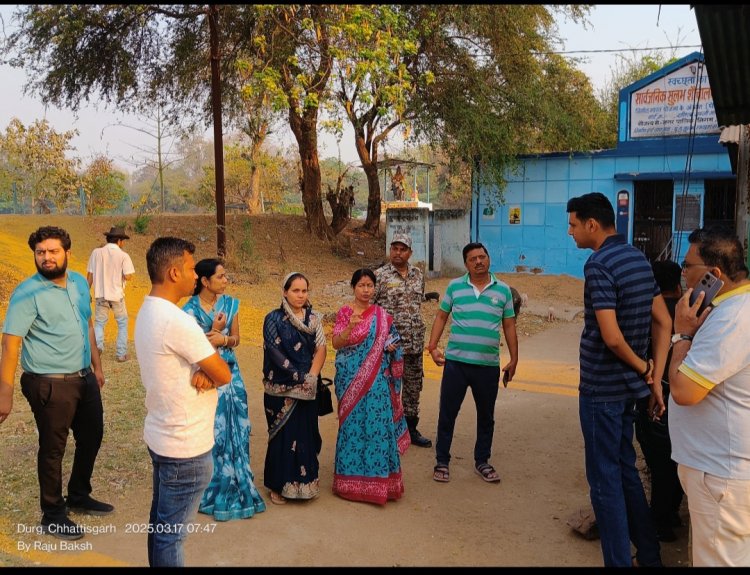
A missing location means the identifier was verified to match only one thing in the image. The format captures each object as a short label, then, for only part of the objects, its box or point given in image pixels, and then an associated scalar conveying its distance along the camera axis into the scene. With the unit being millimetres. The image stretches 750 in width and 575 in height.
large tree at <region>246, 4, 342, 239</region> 10625
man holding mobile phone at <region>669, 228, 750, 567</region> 2469
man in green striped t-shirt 4738
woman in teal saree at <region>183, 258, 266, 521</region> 4176
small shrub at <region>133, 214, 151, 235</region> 16500
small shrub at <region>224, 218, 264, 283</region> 14498
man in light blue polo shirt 3854
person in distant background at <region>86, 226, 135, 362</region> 7969
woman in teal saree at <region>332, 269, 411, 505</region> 4426
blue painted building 14172
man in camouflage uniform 5391
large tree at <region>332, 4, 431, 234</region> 10305
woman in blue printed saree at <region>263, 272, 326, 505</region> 4340
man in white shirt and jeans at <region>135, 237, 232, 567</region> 2711
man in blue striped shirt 3264
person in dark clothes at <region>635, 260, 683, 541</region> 3752
